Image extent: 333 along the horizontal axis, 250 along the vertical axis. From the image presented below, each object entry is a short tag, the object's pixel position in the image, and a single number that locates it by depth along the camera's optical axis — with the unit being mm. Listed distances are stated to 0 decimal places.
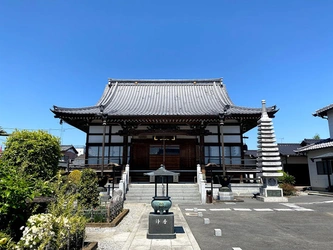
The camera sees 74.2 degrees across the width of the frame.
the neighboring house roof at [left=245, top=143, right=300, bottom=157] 29934
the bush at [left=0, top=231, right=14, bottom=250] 3615
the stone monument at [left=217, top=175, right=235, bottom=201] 15320
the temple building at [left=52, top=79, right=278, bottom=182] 17875
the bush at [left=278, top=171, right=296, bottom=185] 21438
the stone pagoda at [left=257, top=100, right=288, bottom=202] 15688
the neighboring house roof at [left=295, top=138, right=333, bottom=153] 20888
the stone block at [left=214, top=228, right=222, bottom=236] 7145
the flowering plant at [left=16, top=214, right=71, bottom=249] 4020
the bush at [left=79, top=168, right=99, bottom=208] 9344
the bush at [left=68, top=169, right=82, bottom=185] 15672
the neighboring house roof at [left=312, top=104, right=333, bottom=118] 22628
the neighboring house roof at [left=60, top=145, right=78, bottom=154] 44544
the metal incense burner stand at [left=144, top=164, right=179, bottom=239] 6793
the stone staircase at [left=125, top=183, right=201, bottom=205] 15016
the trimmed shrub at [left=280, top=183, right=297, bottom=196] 18875
